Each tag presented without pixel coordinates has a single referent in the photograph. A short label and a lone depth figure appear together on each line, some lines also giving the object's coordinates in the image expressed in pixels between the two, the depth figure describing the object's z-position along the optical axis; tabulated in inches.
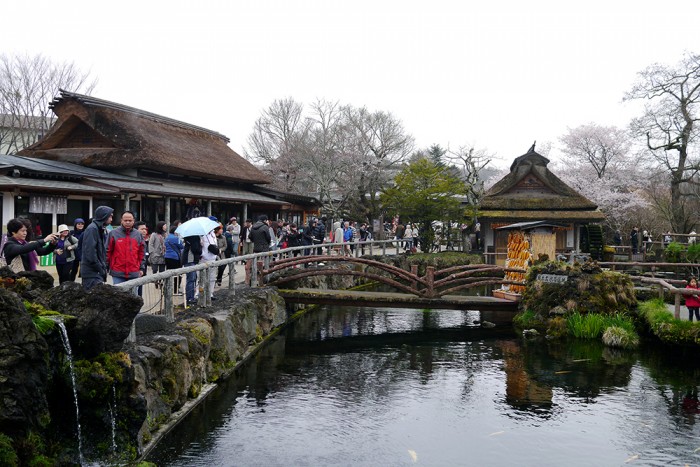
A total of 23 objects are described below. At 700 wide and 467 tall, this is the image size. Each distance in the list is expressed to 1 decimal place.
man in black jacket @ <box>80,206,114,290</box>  282.8
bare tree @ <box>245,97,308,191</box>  1656.0
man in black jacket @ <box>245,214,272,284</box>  605.6
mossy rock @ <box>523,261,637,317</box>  545.3
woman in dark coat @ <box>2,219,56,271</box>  282.2
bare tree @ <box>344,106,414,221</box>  1457.9
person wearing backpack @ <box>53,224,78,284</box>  361.7
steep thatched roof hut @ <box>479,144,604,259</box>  1064.8
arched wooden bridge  568.7
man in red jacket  319.0
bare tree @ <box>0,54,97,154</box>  1240.2
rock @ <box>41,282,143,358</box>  218.4
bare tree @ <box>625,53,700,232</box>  1102.4
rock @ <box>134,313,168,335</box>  303.4
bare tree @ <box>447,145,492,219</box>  1159.4
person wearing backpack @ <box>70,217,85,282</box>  398.6
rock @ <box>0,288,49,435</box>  174.6
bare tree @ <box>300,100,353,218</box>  1450.5
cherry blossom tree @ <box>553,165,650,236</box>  1366.9
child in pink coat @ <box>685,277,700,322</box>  493.0
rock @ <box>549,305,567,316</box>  548.7
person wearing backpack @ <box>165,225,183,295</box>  418.6
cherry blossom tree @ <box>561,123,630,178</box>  1499.8
